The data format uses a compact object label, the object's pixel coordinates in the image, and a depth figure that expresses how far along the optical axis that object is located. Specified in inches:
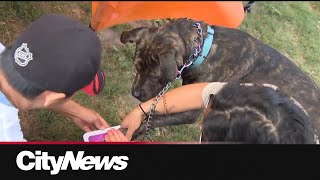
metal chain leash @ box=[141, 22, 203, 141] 96.0
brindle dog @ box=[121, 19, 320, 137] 101.9
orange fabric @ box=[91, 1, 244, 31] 63.9
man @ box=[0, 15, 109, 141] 67.5
